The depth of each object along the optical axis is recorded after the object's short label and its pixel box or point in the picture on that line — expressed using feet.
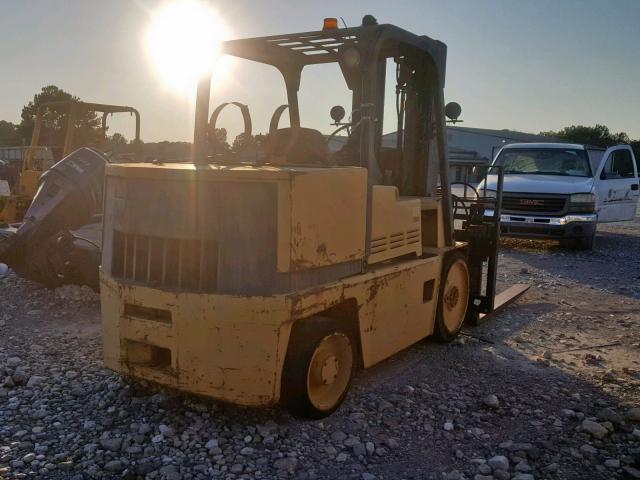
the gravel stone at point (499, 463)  11.00
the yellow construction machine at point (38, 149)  37.52
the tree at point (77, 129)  38.42
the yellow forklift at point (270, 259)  11.18
